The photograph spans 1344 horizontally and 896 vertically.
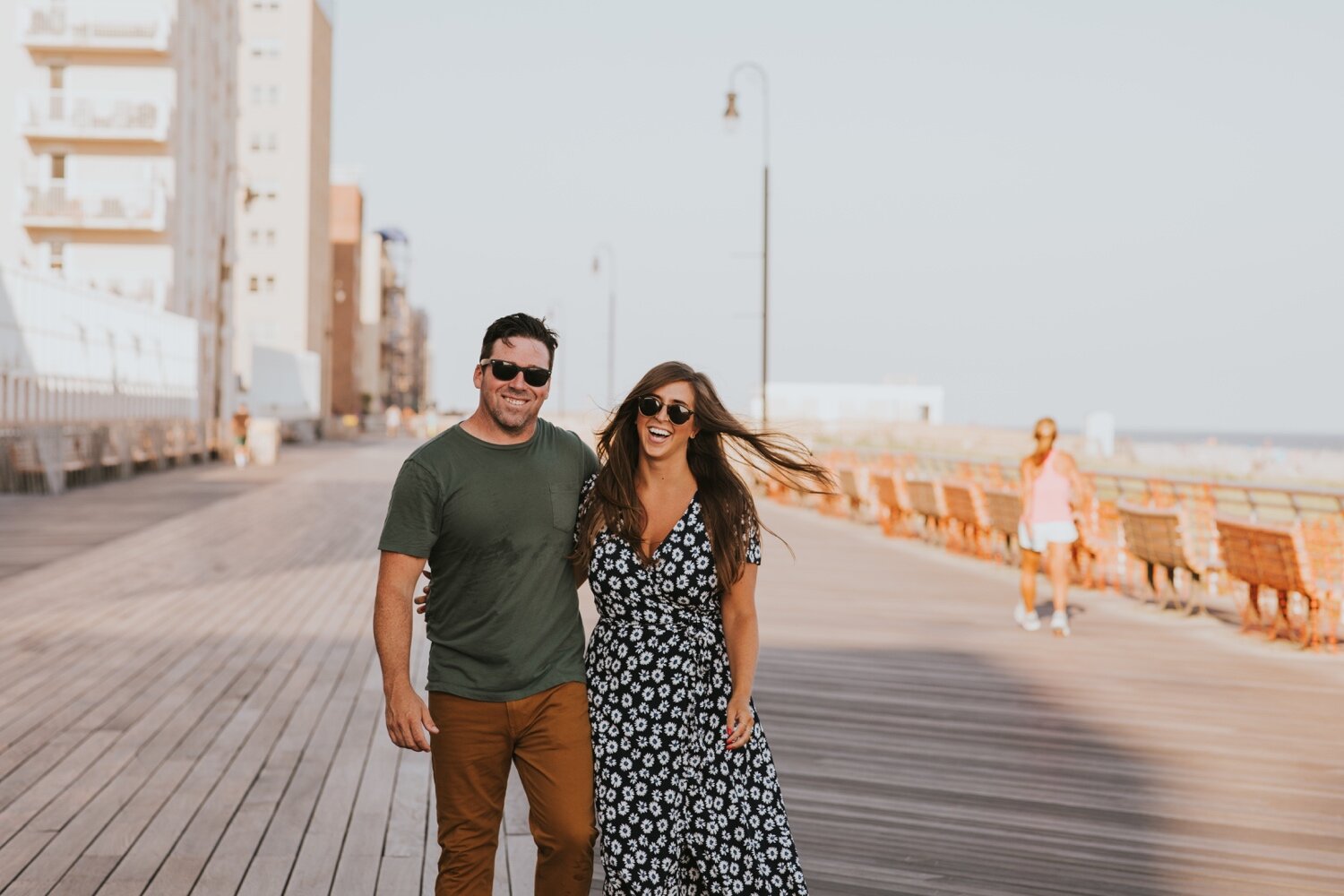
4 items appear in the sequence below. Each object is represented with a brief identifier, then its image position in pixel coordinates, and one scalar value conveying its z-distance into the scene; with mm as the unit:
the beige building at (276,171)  77375
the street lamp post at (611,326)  63528
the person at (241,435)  38781
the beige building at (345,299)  104750
